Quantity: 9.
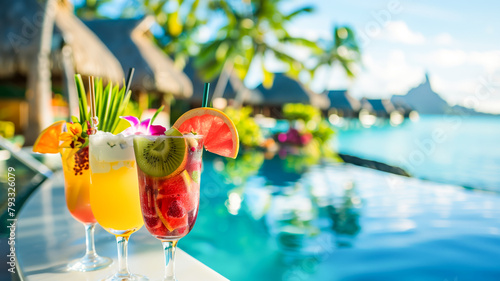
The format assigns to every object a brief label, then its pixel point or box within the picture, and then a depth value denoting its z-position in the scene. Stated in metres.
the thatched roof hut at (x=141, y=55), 11.05
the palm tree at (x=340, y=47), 25.02
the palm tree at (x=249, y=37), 13.23
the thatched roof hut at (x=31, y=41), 6.78
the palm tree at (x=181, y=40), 18.59
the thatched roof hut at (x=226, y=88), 18.42
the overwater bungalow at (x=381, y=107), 39.76
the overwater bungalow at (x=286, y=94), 23.59
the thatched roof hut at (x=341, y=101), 32.07
